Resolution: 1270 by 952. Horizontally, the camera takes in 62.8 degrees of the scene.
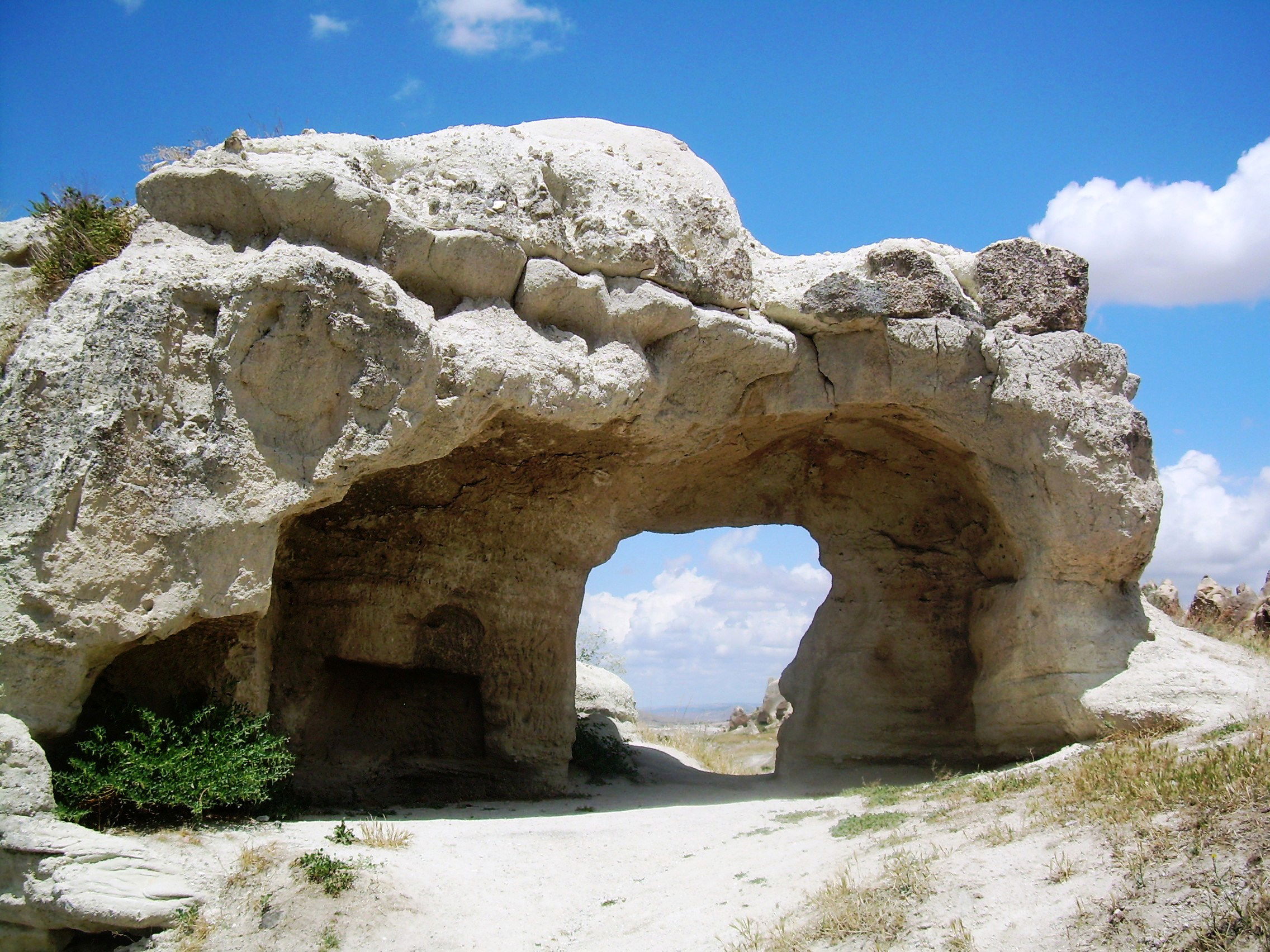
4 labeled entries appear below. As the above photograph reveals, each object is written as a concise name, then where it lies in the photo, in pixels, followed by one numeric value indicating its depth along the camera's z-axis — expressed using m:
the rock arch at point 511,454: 6.80
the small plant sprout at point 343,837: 6.84
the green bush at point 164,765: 6.40
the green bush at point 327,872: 6.06
